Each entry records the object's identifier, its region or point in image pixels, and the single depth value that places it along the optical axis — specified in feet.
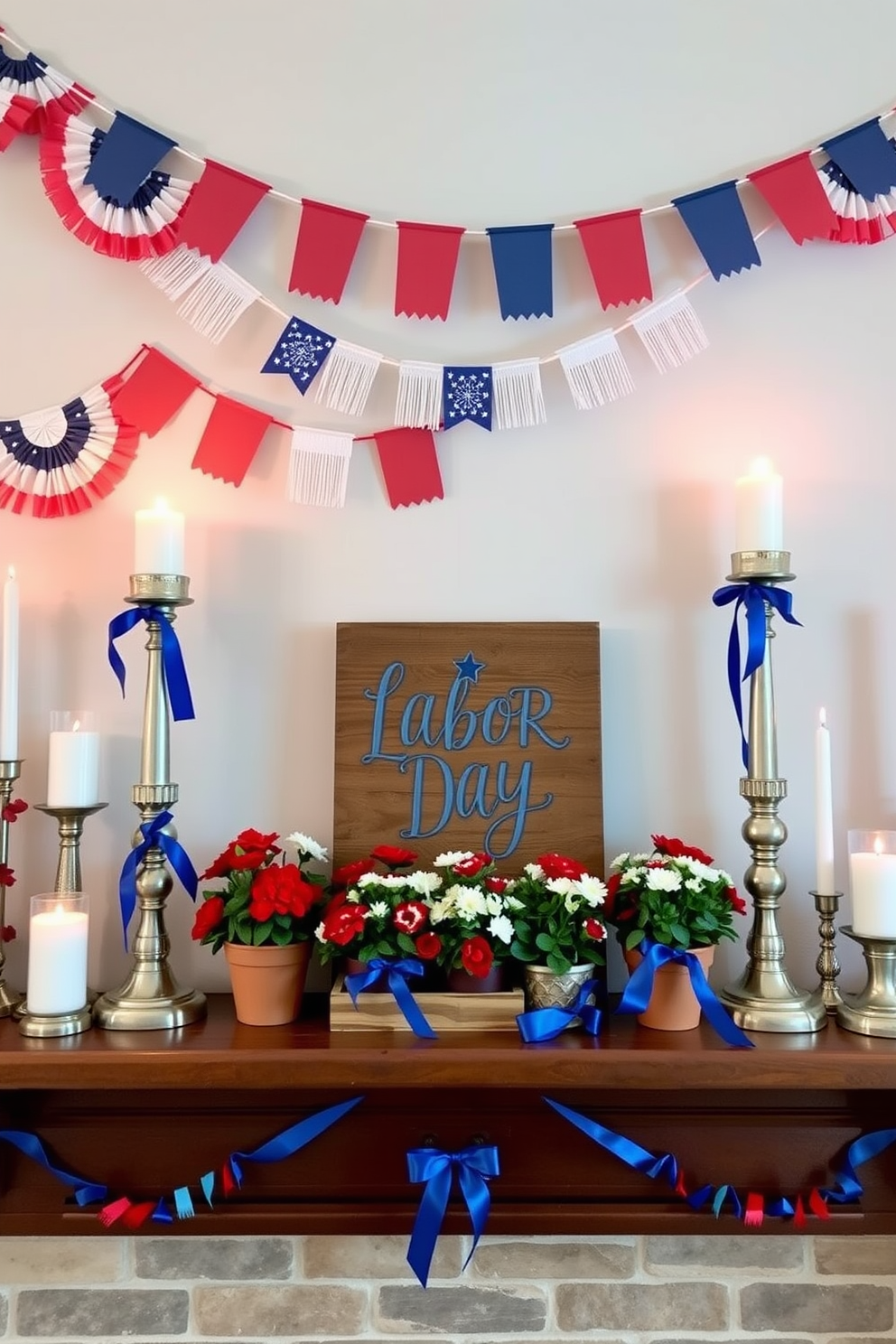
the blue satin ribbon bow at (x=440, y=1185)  3.25
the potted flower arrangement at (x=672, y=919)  3.43
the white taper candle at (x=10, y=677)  3.80
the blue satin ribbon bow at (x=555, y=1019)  3.30
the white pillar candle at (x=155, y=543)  3.68
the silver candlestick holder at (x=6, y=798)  3.76
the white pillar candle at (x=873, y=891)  3.51
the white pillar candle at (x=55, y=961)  3.44
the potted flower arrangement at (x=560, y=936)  3.40
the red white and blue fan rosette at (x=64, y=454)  4.07
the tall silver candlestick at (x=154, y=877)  3.58
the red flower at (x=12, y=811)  3.74
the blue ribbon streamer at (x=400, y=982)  3.30
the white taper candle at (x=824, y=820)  3.69
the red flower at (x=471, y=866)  3.52
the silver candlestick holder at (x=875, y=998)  3.47
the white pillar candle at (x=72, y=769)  3.69
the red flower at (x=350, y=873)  3.60
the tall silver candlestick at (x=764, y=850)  3.56
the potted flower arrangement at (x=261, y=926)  3.45
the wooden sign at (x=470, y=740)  3.88
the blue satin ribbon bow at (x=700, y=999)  3.29
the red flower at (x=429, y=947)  3.34
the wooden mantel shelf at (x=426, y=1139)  3.47
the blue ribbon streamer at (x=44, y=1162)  3.45
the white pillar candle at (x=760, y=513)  3.70
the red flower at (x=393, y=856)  3.62
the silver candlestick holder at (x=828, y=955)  3.69
